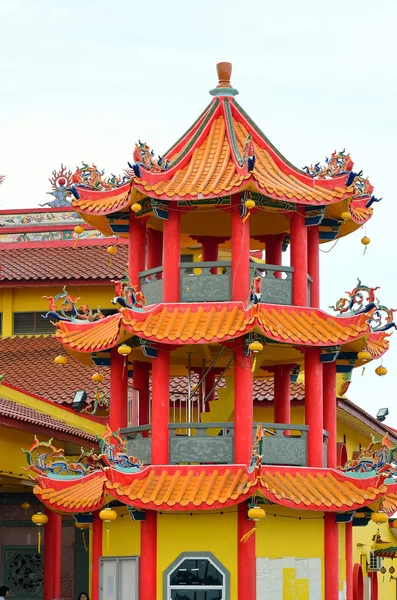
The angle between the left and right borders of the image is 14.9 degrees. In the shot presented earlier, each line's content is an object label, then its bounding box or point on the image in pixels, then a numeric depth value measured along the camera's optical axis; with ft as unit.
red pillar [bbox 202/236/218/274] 113.09
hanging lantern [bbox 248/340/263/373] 95.81
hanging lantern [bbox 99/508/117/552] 95.25
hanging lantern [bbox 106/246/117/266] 109.54
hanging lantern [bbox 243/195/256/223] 97.86
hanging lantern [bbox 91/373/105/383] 101.60
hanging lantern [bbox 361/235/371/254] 104.83
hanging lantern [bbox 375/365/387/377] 103.60
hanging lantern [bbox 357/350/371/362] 102.89
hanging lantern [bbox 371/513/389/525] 98.43
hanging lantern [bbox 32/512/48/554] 100.83
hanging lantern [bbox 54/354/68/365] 103.70
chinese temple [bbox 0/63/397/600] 96.37
